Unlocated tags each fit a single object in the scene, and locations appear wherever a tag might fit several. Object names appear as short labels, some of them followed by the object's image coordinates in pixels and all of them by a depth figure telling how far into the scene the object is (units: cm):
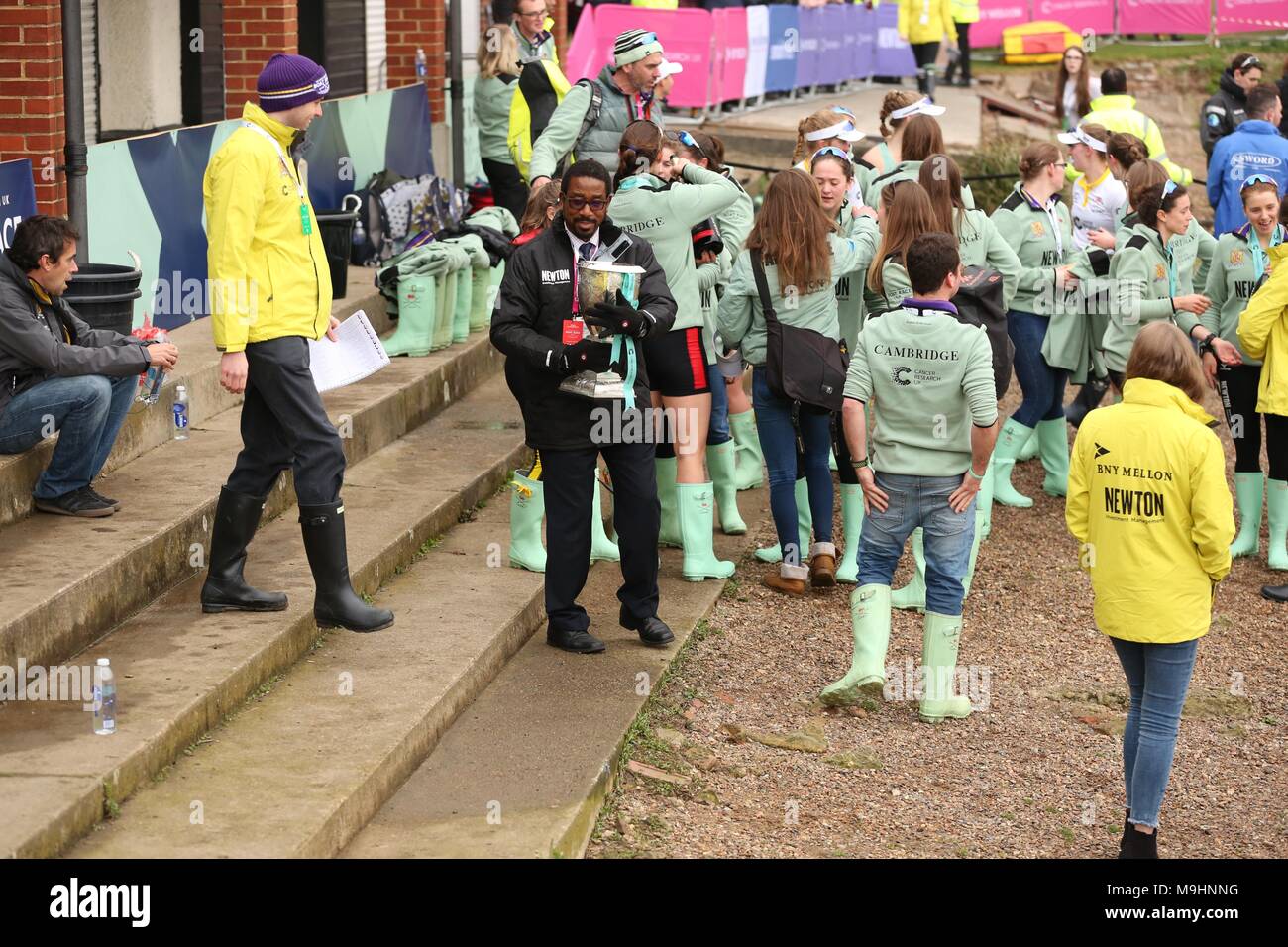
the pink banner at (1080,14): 2709
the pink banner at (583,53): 1689
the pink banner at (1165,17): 2698
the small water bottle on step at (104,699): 523
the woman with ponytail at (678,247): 769
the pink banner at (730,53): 1912
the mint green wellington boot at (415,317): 1015
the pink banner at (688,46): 1841
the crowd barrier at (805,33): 1792
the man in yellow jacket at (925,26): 2170
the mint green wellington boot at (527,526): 762
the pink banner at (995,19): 2672
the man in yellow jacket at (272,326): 600
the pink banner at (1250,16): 2702
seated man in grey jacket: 655
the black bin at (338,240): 1031
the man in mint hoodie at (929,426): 650
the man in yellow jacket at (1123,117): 1263
